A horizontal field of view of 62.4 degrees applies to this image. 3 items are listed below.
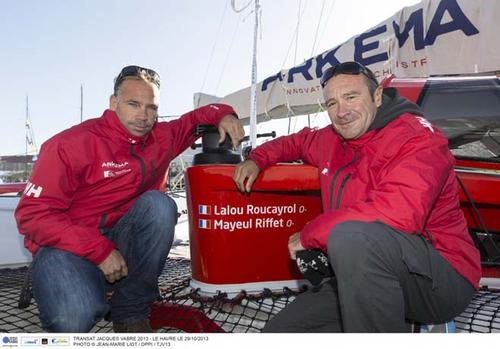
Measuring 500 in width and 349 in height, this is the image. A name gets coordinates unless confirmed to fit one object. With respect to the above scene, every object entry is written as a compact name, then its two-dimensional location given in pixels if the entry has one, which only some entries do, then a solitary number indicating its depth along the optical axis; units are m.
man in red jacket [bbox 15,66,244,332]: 1.66
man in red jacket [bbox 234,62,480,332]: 1.28
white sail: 3.36
